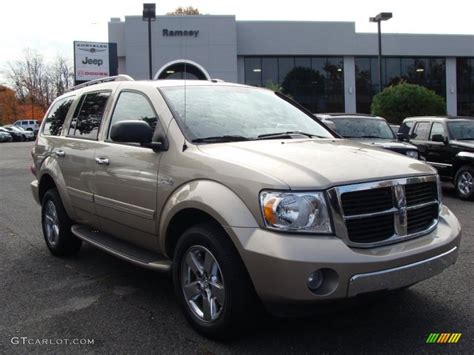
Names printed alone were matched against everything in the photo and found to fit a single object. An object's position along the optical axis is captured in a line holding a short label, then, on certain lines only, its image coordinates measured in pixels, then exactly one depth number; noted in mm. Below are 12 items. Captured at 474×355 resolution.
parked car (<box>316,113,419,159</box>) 10961
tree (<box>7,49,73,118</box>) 80438
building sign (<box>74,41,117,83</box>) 34750
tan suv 3164
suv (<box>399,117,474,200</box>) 10234
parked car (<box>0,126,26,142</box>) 55694
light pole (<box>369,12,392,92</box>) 26625
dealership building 38781
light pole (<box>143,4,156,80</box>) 21520
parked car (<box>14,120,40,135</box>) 64438
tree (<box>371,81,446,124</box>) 23531
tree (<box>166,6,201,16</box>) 57775
